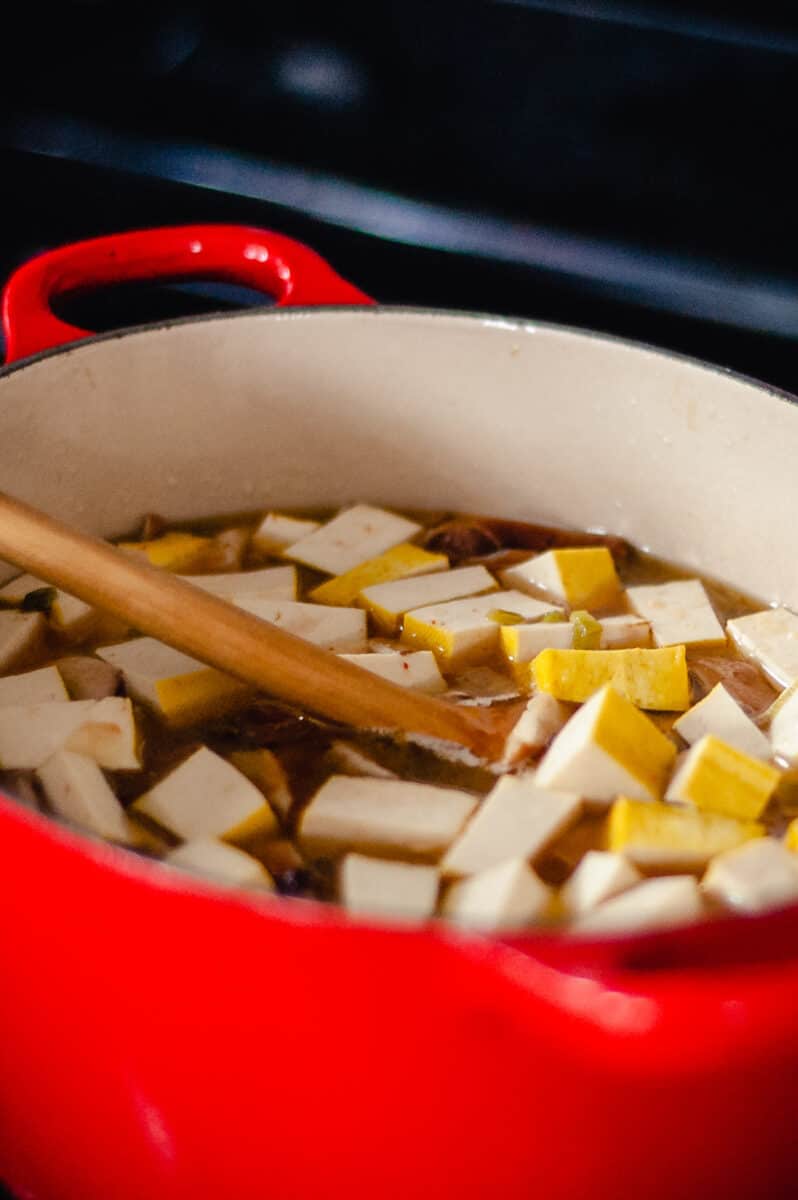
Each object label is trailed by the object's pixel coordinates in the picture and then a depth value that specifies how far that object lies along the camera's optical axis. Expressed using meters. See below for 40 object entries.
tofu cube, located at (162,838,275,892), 0.70
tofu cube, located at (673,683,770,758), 0.78
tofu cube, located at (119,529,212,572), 0.86
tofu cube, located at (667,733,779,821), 0.75
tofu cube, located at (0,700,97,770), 0.75
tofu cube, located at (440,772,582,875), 0.72
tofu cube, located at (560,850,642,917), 0.70
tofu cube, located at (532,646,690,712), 0.79
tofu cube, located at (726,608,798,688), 0.82
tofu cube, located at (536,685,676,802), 0.74
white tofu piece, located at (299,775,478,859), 0.73
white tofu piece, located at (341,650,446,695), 0.80
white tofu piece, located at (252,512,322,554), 0.88
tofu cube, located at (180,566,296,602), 0.84
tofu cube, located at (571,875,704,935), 0.67
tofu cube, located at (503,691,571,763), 0.77
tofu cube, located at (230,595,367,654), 0.82
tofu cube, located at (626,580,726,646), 0.83
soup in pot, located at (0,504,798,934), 0.71
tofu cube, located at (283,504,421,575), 0.87
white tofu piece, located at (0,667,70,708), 0.78
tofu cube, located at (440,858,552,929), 0.69
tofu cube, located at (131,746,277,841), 0.74
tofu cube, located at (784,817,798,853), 0.73
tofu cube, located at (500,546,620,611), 0.85
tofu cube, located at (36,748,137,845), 0.73
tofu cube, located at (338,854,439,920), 0.70
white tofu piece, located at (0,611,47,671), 0.81
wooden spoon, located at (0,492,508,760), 0.75
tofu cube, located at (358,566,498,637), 0.84
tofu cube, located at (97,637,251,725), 0.79
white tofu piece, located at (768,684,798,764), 0.79
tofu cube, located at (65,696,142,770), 0.77
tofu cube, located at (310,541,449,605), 0.85
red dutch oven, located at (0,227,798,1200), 0.63
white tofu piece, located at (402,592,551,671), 0.82
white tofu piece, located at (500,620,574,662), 0.81
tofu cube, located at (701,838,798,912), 0.69
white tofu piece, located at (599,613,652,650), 0.83
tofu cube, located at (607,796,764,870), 0.72
